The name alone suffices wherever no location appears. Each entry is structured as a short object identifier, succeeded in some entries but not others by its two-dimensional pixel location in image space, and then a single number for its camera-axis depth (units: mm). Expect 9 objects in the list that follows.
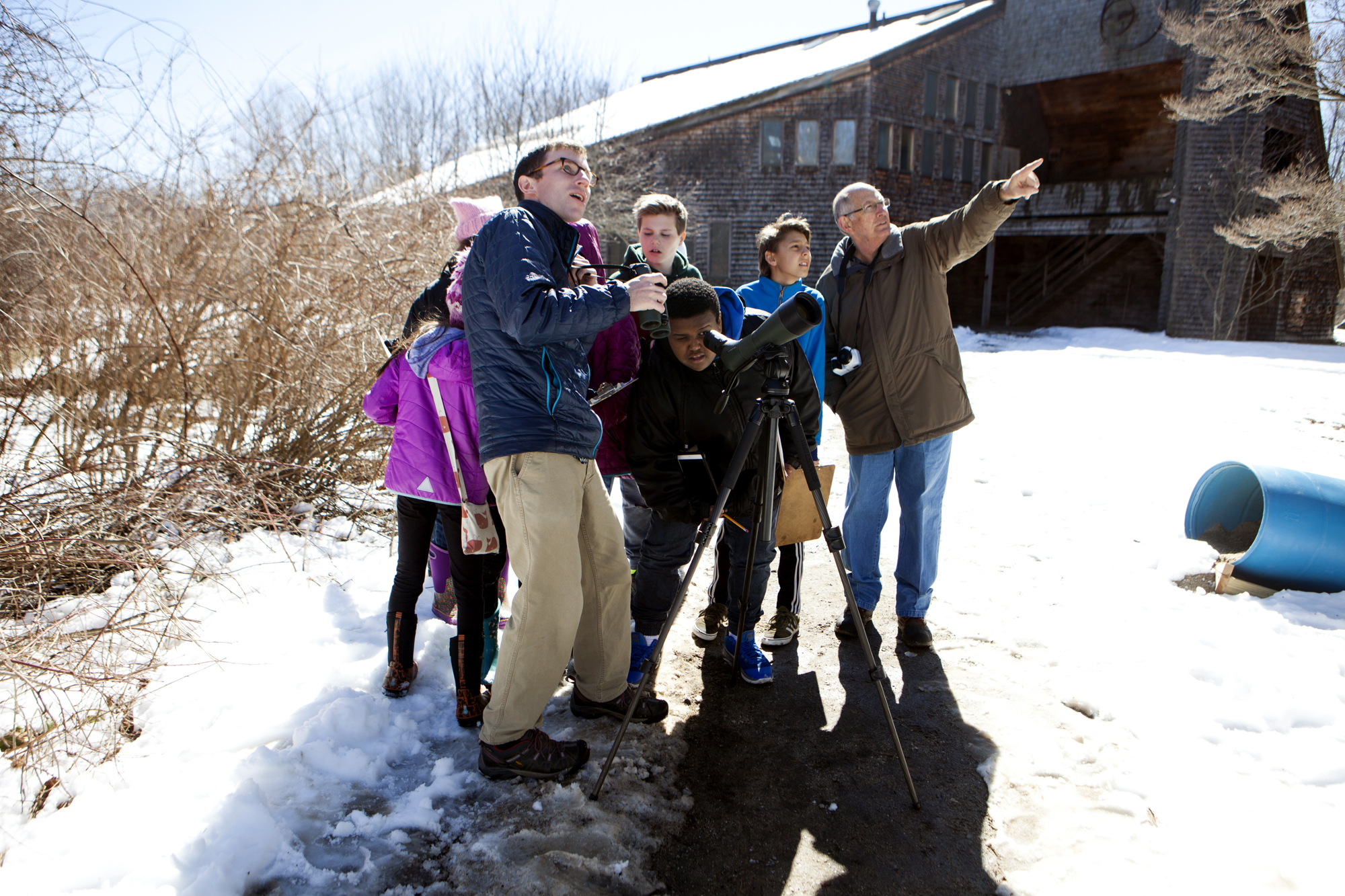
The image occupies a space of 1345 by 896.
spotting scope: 2189
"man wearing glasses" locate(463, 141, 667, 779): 2172
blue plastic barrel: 3633
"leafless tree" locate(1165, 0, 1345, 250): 12766
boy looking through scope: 2896
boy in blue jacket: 3441
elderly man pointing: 3340
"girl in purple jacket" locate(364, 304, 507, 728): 2613
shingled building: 18641
